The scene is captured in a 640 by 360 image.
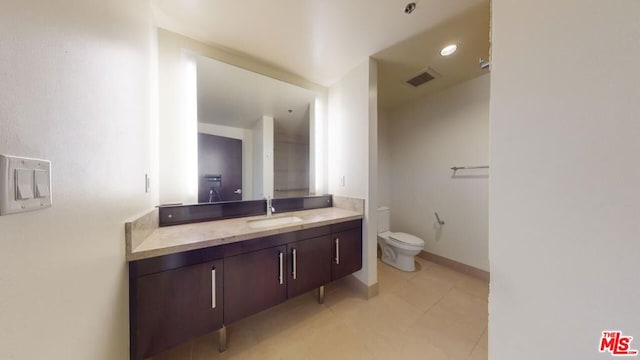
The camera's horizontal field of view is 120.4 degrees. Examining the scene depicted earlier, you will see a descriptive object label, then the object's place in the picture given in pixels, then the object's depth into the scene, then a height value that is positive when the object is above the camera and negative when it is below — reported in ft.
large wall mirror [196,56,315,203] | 5.22 +1.41
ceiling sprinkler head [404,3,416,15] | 4.02 +3.79
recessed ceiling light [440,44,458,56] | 5.35 +3.82
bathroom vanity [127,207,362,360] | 3.09 -1.99
